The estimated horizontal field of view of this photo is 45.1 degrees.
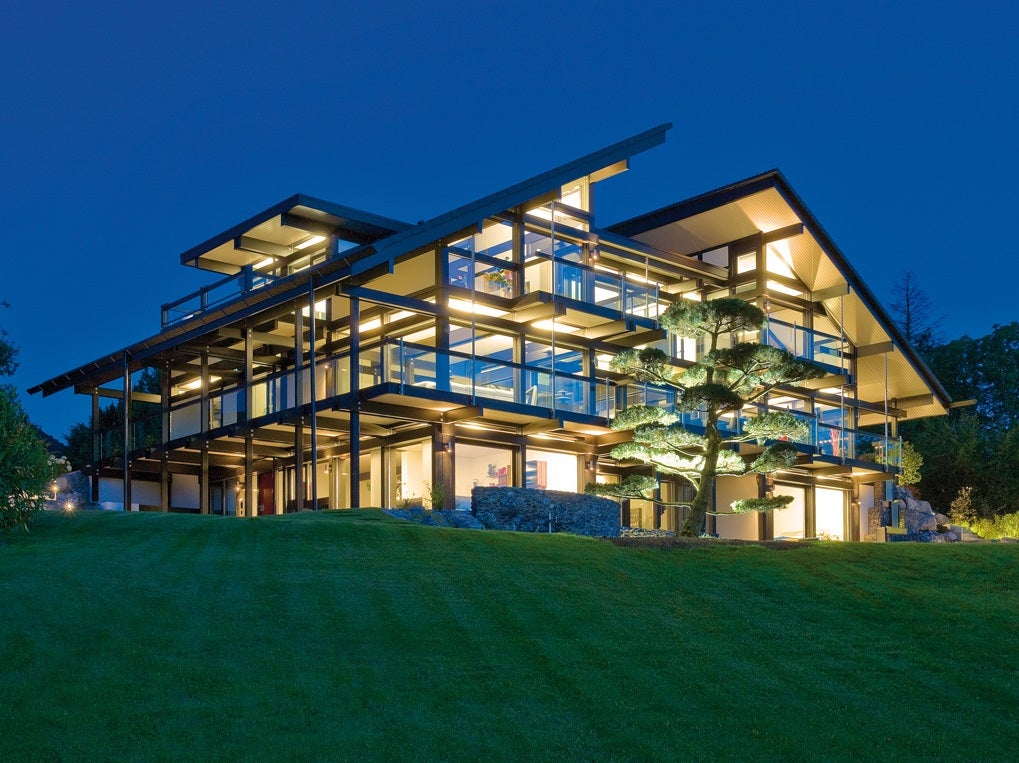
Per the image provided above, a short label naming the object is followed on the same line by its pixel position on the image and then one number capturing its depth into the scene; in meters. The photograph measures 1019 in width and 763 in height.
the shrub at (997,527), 36.16
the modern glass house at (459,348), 27.45
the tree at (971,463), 43.84
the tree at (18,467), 19.25
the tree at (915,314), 72.12
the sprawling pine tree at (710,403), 24.62
